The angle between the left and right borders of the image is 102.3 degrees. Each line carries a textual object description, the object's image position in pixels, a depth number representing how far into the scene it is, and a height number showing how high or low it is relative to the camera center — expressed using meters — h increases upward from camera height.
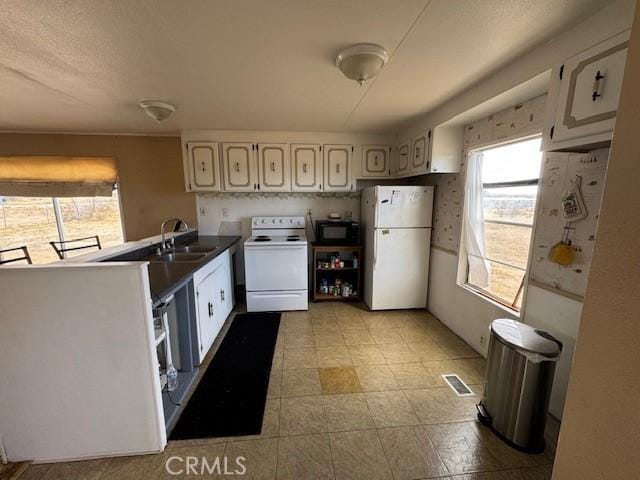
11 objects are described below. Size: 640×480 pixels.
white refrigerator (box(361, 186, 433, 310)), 2.97 -0.49
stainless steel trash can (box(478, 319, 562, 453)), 1.40 -1.00
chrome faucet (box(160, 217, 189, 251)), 2.42 -0.40
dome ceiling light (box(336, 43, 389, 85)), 1.46 +0.83
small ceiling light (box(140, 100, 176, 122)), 2.21 +0.81
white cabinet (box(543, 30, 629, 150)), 1.08 +0.49
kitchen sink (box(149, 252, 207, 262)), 2.17 -0.49
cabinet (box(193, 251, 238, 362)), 2.12 -0.91
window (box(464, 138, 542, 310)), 1.92 -0.11
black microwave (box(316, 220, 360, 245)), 3.40 -0.39
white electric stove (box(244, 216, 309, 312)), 3.05 -0.86
